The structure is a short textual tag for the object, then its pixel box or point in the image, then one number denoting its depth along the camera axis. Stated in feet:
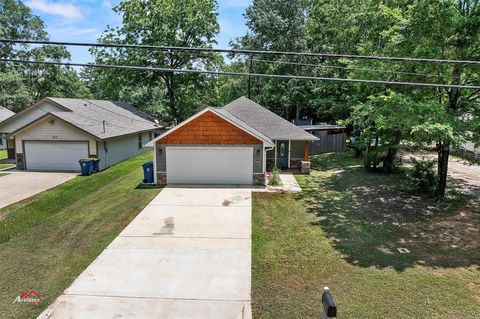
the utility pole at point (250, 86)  110.54
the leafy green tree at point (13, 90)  119.41
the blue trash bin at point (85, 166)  59.93
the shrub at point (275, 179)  52.39
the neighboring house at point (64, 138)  64.40
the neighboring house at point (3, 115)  103.84
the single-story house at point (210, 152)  50.52
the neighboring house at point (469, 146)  75.54
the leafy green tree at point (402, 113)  34.42
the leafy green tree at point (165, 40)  100.84
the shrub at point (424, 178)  45.85
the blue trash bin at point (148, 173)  52.34
